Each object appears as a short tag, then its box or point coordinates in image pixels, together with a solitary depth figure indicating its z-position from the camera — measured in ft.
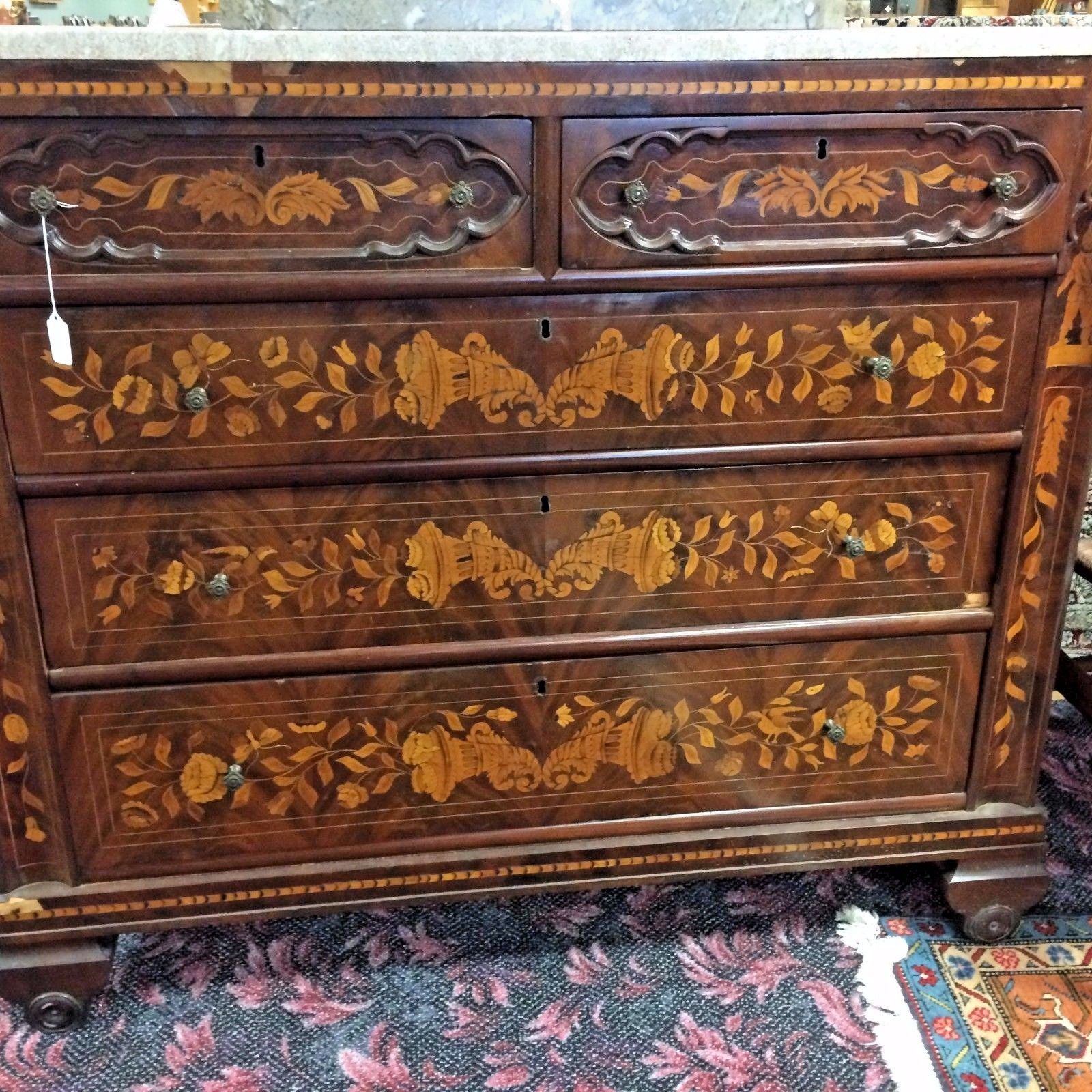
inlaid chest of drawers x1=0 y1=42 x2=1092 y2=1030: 3.50
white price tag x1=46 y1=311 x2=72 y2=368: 3.44
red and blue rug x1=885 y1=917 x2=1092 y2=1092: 4.22
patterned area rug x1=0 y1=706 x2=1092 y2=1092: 4.23
